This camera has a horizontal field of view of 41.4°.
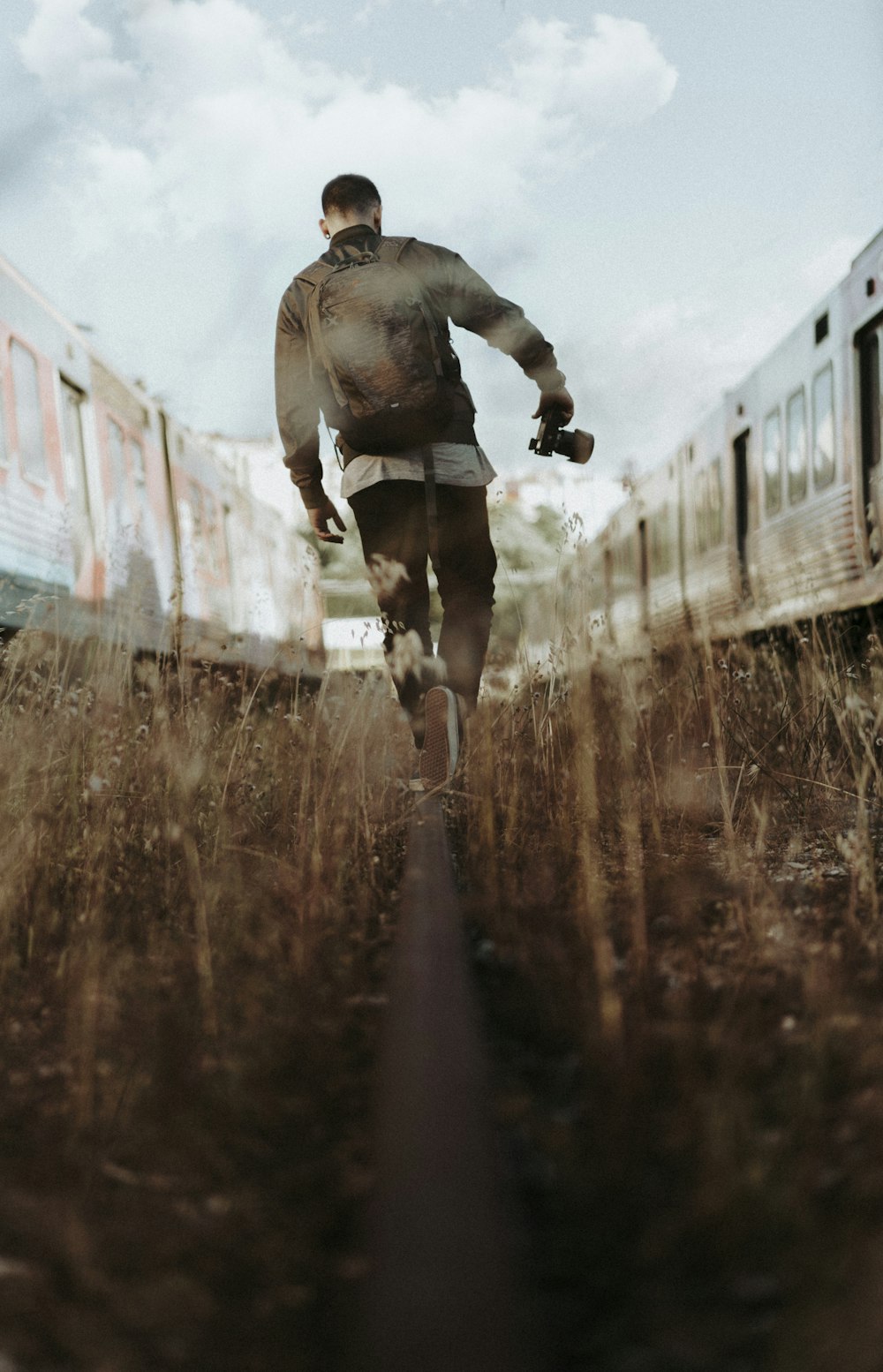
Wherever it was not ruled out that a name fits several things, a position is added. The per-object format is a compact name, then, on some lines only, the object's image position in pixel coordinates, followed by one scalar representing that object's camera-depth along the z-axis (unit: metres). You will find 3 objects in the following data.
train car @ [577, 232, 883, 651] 6.85
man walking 3.23
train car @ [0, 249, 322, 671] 6.43
